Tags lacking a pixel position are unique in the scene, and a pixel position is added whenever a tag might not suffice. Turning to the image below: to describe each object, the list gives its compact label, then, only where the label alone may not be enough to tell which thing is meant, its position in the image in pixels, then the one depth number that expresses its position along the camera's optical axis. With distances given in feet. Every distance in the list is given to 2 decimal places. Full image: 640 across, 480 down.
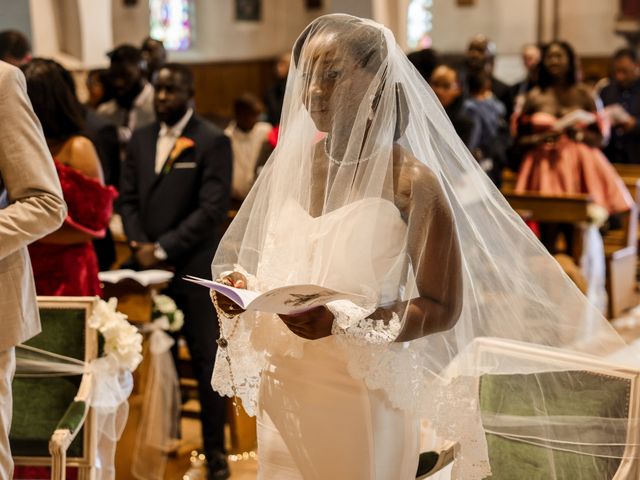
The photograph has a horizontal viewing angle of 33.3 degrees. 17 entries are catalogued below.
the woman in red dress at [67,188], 13.52
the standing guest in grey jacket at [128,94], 22.44
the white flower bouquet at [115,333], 12.02
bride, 8.44
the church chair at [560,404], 9.57
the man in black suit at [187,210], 15.79
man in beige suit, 9.20
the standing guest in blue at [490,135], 24.30
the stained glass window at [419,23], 57.31
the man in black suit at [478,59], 27.58
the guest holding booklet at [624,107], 33.71
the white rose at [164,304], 15.65
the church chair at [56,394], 11.97
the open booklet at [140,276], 15.38
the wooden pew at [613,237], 23.49
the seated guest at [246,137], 24.79
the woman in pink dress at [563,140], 24.47
